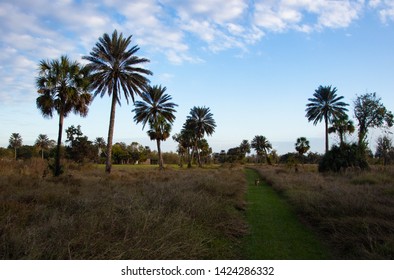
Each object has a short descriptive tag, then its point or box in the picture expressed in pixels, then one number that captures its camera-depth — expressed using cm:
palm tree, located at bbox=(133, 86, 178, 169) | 4122
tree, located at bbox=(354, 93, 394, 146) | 4600
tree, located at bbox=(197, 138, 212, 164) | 8031
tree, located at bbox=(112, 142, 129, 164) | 9641
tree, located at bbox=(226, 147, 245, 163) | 8892
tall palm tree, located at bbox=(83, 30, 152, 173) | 2627
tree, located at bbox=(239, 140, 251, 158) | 11194
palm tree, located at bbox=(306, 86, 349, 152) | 4606
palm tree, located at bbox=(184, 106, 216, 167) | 5891
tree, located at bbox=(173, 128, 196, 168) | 6012
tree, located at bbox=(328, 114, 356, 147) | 4119
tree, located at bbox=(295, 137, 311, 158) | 7494
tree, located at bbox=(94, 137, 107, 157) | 9800
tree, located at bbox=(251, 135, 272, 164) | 10338
